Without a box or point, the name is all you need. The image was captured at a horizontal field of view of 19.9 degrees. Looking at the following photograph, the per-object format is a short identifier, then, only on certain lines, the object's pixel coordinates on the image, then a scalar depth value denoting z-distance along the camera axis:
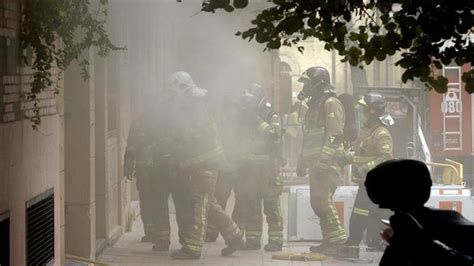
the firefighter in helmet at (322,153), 14.73
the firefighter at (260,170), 15.03
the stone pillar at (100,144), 15.02
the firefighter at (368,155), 14.64
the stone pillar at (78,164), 13.69
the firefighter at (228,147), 15.19
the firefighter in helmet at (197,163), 14.46
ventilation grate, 8.90
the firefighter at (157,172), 14.85
